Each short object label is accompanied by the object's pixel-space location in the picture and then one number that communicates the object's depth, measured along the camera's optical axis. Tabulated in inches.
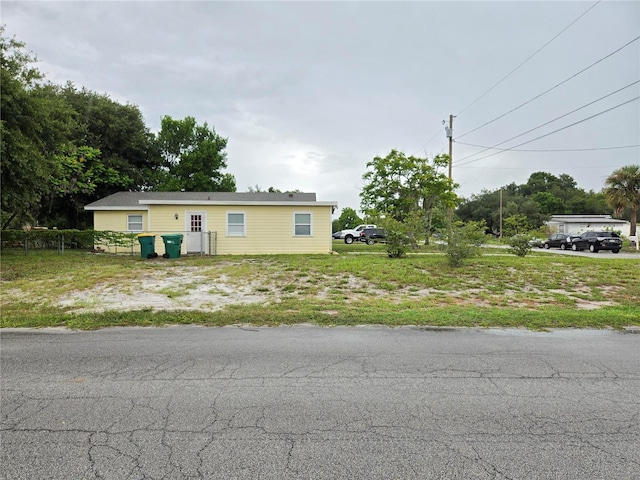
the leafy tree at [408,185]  910.4
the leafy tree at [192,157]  1401.3
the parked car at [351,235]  1305.4
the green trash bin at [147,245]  661.3
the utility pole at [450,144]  961.1
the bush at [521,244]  679.1
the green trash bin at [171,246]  658.8
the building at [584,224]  1747.0
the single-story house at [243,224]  733.9
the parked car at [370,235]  1233.8
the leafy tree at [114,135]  1127.6
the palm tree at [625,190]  1143.6
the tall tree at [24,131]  513.7
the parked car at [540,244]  1142.5
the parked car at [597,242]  959.6
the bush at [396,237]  598.5
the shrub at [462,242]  489.7
